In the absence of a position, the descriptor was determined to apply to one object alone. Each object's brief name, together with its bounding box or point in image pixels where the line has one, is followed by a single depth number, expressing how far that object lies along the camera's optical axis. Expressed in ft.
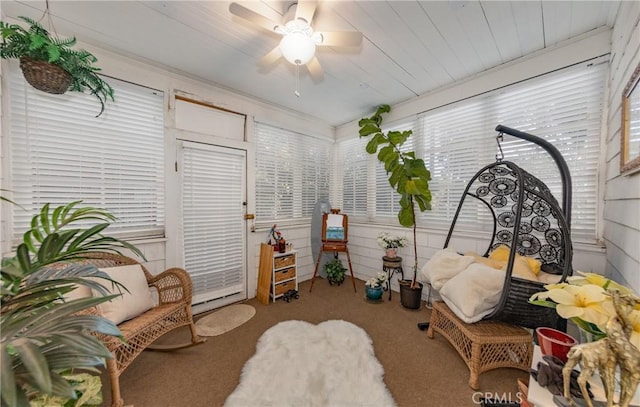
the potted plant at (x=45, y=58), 4.67
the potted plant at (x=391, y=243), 9.59
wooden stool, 5.12
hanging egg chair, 5.04
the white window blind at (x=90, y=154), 5.93
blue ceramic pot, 9.39
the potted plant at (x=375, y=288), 9.40
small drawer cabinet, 9.55
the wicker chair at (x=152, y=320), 4.62
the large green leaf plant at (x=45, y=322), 1.91
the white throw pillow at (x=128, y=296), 5.25
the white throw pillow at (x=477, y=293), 5.37
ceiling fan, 4.65
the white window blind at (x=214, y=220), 8.59
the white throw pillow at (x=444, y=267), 6.40
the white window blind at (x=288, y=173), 10.61
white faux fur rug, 4.78
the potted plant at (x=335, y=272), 11.38
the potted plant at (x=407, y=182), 8.34
